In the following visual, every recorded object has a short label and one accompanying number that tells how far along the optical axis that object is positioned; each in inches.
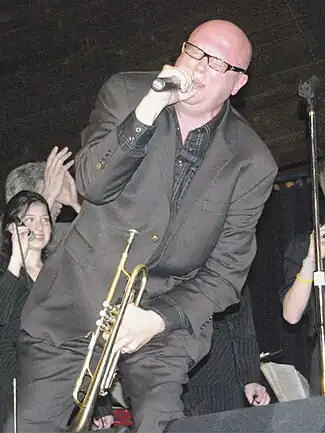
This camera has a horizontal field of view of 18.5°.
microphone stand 134.3
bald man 123.6
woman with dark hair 157.3
